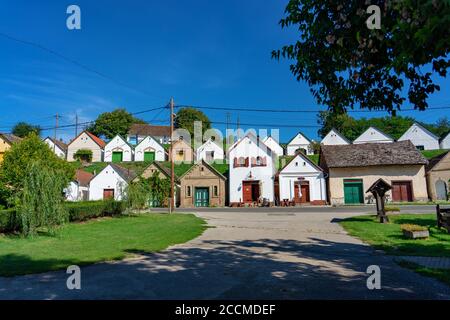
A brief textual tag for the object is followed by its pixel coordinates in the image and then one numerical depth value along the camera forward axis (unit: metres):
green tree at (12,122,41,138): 80.69
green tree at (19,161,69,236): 12.14
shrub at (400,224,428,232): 11.09
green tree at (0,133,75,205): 23.92
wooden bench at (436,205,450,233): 12.38
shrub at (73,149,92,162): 57.72
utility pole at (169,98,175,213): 26.42
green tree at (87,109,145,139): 70.88
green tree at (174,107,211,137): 73.06
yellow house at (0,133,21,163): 36.78
